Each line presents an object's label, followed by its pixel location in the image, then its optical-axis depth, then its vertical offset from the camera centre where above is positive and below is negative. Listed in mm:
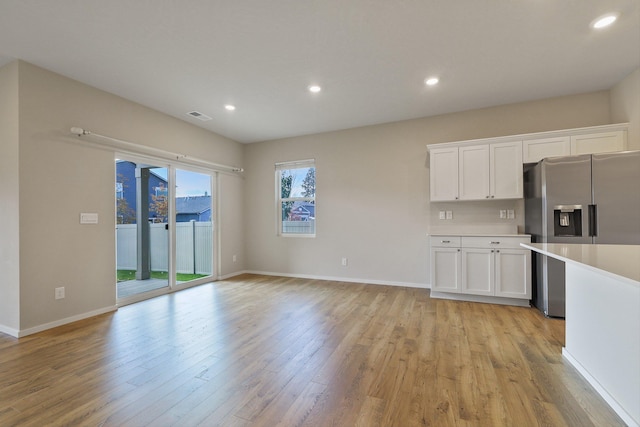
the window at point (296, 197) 5480 +358
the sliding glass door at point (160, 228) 3832 -177
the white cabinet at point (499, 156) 3398 +766
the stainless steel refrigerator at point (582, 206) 2957 +76
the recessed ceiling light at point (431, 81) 3281 +1579
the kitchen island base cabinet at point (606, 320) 1488 -691
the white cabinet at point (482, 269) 3586 -733
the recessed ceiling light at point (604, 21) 2279 +1586
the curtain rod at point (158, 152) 3235 +948
